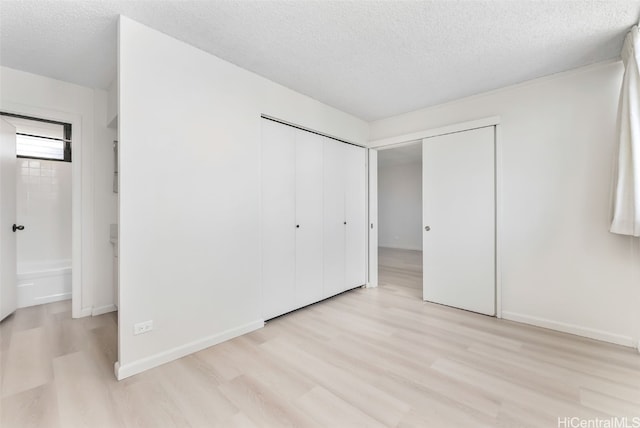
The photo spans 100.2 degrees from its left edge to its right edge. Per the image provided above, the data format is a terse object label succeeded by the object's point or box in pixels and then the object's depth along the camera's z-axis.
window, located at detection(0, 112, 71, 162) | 3.67
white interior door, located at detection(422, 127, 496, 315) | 2.98
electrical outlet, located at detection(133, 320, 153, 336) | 1.91
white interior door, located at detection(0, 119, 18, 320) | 2.81
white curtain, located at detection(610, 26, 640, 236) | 1.98
